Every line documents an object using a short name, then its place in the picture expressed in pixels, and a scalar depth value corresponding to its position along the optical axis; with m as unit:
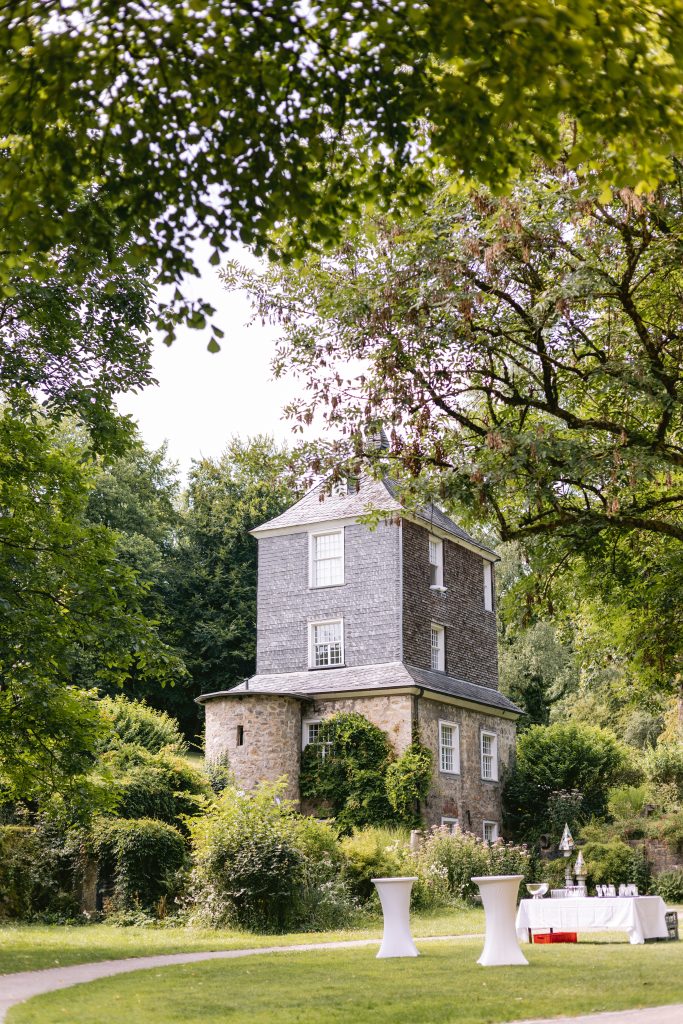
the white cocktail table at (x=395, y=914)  13.02
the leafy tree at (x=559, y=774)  31.42
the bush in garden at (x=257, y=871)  17.59
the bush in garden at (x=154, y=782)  22.70
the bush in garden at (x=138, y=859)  20.44
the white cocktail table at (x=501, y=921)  11.61
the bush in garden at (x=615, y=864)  24.41
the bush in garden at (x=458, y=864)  22.09
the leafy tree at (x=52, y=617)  14.28
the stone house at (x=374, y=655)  27.19
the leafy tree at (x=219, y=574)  44.78
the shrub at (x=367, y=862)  20.52
